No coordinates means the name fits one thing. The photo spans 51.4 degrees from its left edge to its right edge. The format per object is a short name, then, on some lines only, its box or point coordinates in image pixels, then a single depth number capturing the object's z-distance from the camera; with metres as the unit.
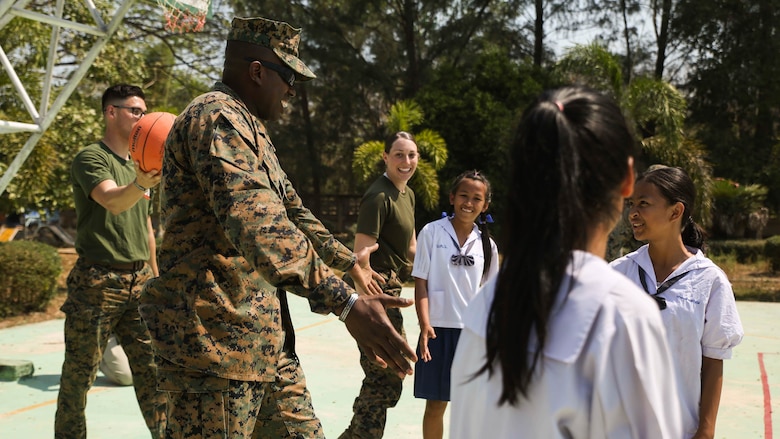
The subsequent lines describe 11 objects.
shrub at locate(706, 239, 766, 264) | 22.14
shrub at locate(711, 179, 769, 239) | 24.30
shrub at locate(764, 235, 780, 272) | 19.45
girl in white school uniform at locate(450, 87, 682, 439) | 1.50
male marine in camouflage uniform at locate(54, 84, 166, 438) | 4.66
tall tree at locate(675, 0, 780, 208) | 27.78
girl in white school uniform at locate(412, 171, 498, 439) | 4.77
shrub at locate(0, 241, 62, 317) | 10.59
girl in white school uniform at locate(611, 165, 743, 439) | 2.99
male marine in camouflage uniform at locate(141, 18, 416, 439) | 2.60
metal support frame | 7.65
